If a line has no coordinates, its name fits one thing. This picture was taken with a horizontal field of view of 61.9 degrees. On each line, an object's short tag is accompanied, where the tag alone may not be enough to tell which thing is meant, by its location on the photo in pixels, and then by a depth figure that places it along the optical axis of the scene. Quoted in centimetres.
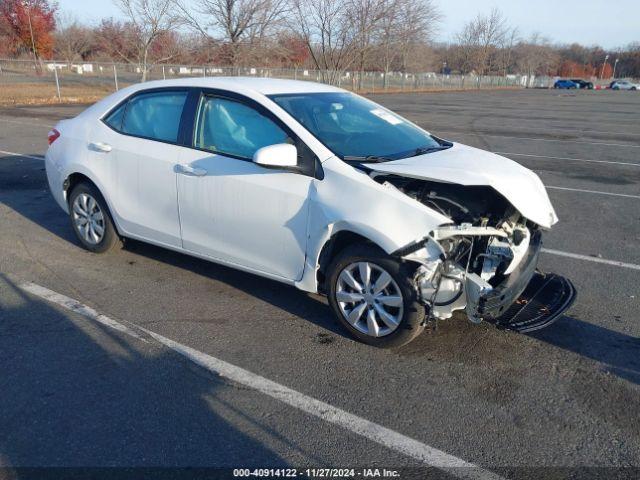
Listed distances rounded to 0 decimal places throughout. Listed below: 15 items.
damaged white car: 349
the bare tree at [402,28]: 4062
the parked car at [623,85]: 8050
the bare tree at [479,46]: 8312
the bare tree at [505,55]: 8705
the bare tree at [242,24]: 3309
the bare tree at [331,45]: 3947
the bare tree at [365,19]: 3947
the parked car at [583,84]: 8050
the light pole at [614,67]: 12454
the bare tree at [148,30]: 3247
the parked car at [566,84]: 8050
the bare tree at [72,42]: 6282
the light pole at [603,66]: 12586
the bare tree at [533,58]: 9638
